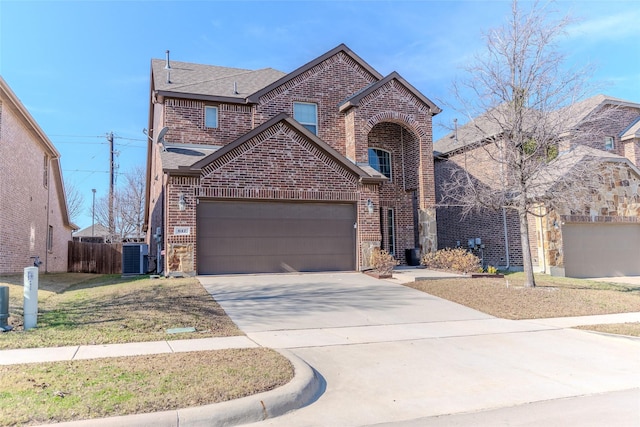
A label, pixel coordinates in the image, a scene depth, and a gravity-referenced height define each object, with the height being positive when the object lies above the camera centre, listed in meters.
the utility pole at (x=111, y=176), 37.19 +5.93
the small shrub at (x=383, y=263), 15.49 -0.69
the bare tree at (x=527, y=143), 13.43 +2.84
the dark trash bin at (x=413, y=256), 19.38 -0.60
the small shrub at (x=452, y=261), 16.42 -0.73
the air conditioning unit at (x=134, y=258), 18.94 -0.37
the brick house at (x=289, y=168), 15.00 +2.72
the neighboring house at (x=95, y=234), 47.42 +1.93
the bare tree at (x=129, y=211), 41.00 +3.26
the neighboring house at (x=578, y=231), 18.55 +0.32
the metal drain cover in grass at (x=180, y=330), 8.02 -1.44
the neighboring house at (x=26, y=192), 15.41 +2.40
